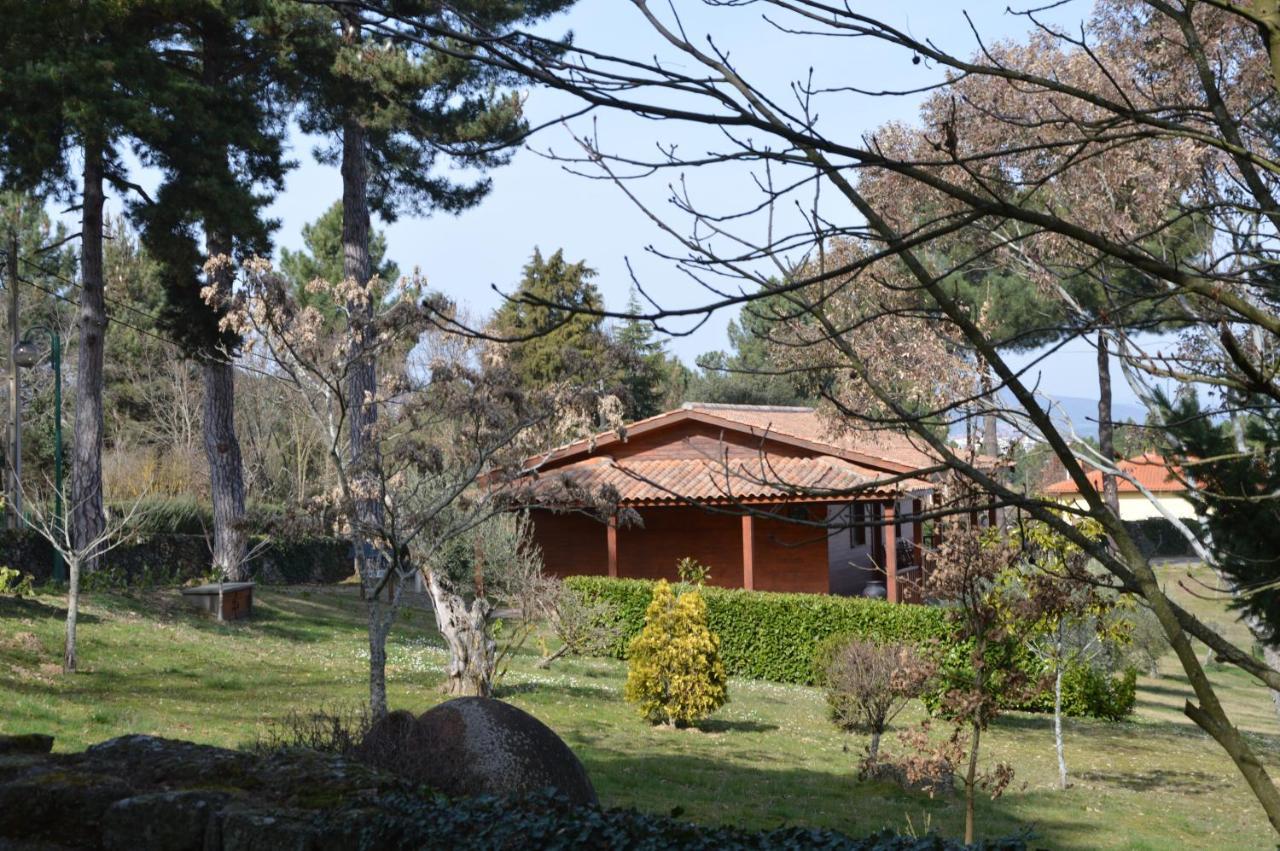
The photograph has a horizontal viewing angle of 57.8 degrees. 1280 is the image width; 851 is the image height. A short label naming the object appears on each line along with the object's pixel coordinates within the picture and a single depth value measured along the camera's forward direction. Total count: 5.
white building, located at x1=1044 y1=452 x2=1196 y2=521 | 51.69
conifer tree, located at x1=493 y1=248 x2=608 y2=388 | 39.44
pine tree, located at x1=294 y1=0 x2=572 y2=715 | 20.23
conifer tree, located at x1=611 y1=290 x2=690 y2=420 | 42.59
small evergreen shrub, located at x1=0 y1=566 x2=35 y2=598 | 16.30
